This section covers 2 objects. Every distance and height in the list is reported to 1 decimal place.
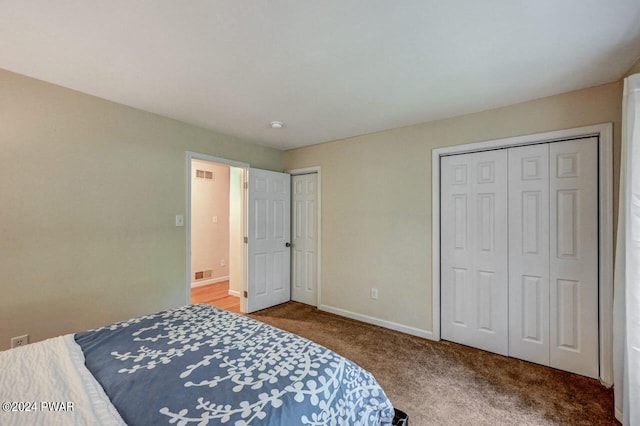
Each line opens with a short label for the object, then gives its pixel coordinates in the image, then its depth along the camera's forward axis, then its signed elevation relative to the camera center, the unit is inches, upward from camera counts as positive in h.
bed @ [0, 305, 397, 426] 35.5 -26.9
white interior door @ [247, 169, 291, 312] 142.6 -15.8
